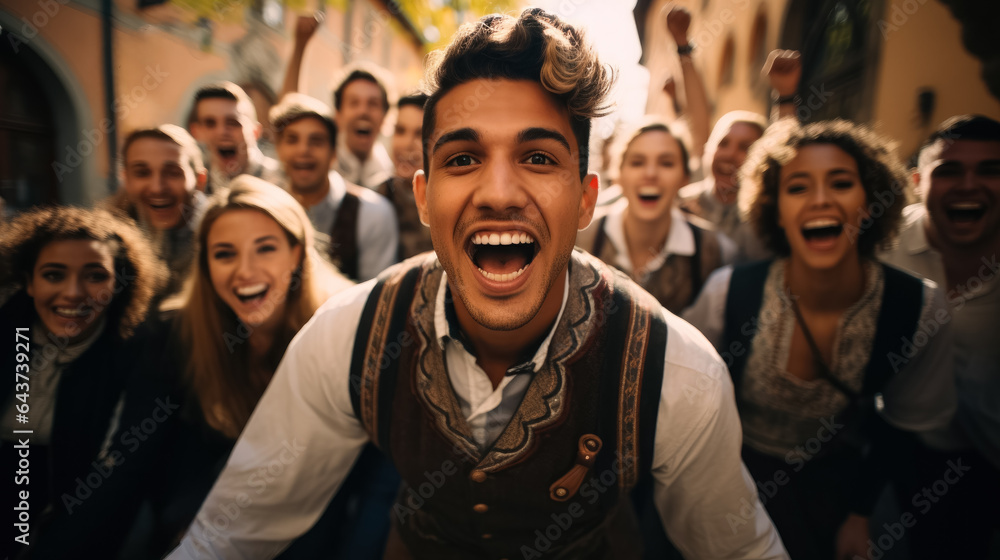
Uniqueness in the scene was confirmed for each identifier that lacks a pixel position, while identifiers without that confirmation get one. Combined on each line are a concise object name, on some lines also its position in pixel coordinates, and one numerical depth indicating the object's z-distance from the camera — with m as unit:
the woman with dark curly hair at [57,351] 0.95
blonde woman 0.97
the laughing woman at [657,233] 1.19
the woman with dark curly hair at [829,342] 0.92
